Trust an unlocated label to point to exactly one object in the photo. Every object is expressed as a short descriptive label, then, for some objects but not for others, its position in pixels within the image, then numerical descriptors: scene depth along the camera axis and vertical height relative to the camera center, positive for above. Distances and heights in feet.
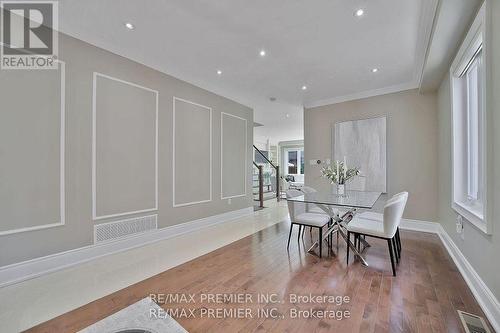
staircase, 24.32 -1.77
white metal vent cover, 9.24 -2.77
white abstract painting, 14.23 +1.25
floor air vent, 5.07 -3.79
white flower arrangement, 10.74 -0.32
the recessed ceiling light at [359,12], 7.24 +5.26
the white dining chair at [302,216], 9.36 -2.25
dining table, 8.55 -1.41
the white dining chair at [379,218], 9.36 -2.23
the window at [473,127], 7.54 +1.55
